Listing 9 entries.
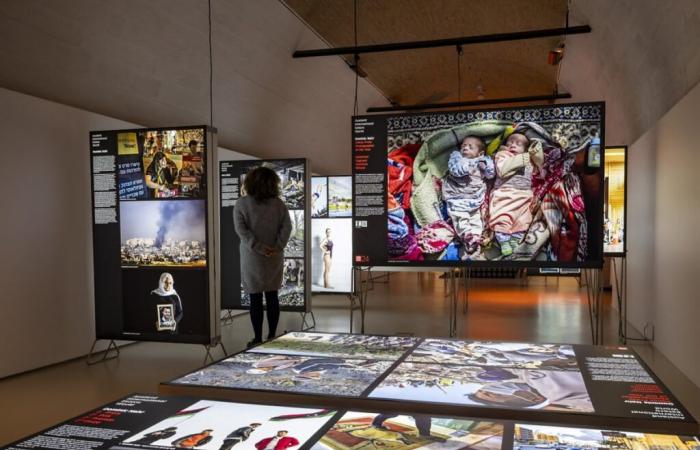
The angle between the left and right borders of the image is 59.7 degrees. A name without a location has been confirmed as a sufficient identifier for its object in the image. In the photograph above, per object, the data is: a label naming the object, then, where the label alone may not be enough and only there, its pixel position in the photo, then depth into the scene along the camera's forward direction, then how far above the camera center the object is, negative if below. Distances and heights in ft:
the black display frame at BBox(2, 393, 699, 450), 5.22 -1.99
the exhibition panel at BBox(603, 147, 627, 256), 24.95 +0.42
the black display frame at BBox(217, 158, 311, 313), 25.88 -1.42
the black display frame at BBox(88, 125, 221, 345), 18.44 -1.52
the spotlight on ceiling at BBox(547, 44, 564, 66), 38.20 +9.71
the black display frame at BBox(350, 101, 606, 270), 16.03 -1.36
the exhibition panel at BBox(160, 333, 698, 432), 6.06 -2.00
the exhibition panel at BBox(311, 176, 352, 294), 33.42 -2.20
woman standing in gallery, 19.79 -0.76
